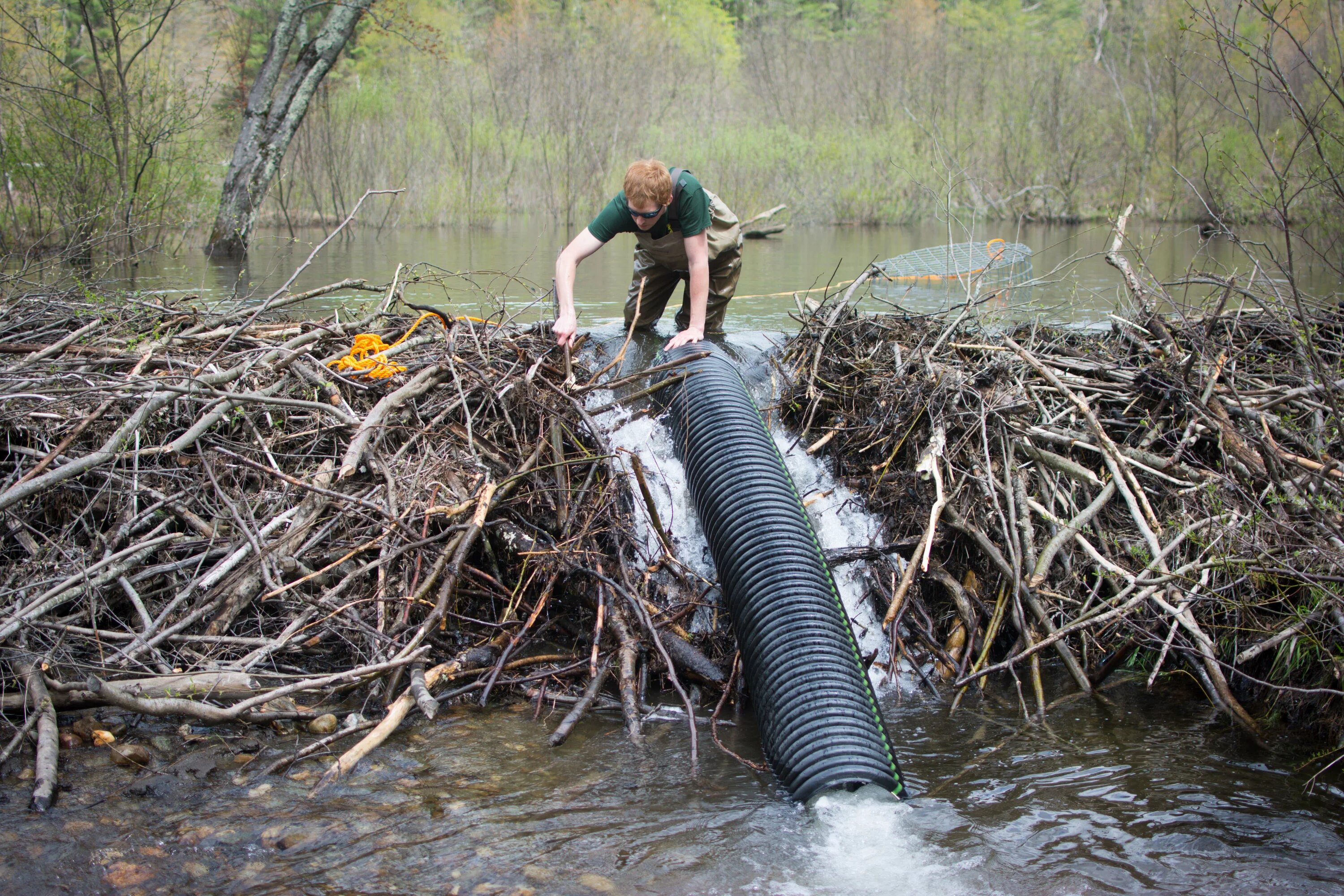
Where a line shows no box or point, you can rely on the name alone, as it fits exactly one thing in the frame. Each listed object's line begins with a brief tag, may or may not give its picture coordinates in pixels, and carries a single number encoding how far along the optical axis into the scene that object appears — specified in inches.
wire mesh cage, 230.4
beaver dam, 131.0
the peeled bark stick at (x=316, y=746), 119.3
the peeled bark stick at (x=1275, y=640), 134.5
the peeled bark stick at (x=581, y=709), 131.8
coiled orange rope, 183.8
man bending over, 179.3
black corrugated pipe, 122.6
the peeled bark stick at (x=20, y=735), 115.7
